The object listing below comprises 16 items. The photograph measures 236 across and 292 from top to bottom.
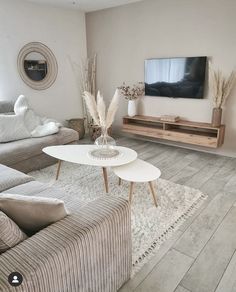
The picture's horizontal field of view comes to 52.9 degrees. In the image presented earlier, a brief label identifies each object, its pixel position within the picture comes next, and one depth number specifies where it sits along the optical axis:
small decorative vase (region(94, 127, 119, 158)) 2.56
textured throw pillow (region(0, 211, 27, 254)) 1.04
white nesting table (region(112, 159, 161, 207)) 2.21
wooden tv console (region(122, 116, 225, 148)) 3.43
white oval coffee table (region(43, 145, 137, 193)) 2.38
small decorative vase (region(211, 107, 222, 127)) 3.38
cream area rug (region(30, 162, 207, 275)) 1.90
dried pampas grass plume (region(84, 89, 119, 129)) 2.23
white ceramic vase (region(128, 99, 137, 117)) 4.25
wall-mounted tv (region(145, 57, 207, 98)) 3.55
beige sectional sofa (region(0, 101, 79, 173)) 2.86
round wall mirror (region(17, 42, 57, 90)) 3.97
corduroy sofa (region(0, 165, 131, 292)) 0.96
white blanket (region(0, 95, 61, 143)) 3.13
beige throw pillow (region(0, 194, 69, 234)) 1.17
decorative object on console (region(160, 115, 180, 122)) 3.82
